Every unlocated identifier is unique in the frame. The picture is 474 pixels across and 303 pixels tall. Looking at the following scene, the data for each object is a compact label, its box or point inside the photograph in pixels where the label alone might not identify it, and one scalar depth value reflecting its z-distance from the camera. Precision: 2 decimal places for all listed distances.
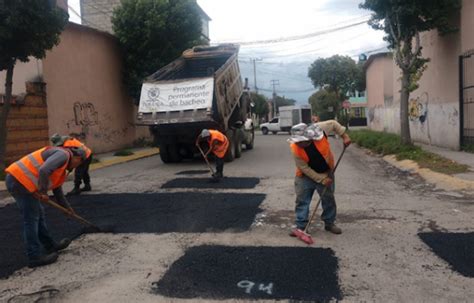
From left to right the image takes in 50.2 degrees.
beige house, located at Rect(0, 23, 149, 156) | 16.61
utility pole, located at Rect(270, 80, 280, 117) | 85.26
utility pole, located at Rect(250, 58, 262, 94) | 79.24
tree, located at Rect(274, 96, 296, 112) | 103.31
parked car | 43.00
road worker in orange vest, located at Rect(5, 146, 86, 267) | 5.19
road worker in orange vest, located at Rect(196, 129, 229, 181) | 11.18
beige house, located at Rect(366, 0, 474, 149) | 15.73
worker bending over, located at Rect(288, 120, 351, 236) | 6.17
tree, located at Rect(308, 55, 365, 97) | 57.84
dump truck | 14.12
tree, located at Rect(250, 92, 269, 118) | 69.81
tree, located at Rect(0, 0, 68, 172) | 11.12
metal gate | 15.60
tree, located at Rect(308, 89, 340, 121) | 56.47
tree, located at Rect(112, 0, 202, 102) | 22.28
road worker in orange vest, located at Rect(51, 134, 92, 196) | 9.84
